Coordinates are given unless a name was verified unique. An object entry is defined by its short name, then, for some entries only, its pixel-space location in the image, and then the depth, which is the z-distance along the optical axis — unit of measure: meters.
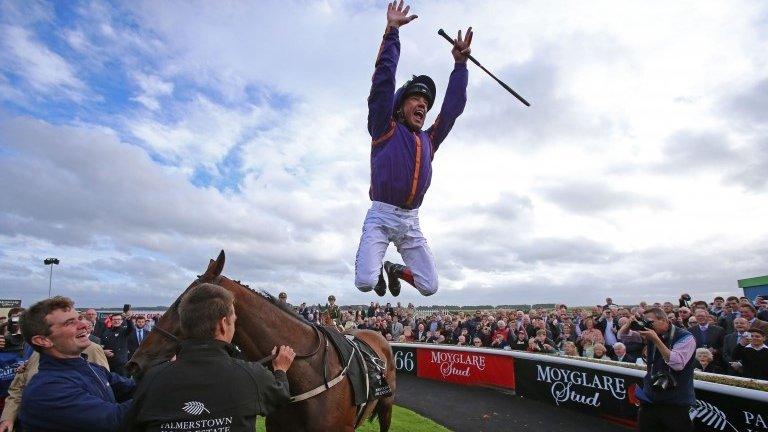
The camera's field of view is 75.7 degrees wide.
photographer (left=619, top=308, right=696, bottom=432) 5.62
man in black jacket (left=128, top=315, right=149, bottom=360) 10.18
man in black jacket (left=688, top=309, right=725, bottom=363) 8.91
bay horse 3.80
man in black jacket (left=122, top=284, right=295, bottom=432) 2.11
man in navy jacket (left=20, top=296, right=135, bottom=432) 2.56
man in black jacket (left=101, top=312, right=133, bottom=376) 9.82
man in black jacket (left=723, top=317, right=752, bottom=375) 8.02
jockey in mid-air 4.32
